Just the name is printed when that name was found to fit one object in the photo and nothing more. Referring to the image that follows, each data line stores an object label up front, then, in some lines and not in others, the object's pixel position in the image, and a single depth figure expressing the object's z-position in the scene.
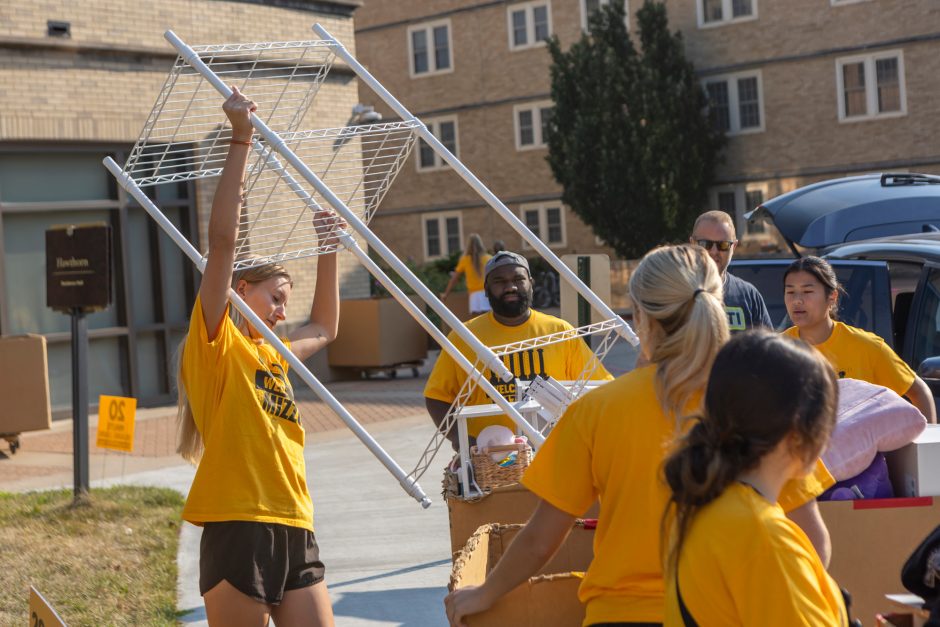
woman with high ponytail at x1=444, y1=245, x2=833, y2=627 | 4.67
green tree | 56.76
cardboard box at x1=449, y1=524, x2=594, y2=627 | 5.17
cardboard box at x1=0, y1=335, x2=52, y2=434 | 21.12
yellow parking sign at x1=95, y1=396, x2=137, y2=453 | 15.68
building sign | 16.46
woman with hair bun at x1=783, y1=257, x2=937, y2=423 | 9.31
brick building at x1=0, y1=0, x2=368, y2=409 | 25.88
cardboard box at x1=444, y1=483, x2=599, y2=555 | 6.95
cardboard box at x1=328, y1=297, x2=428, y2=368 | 31.18
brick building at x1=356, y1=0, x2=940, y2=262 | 54.19
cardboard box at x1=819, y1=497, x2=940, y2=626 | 6.48
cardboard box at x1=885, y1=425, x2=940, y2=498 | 6.74
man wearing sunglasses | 10.37
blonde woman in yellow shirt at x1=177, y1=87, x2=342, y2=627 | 6.70
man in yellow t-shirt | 9.50
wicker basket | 7.26
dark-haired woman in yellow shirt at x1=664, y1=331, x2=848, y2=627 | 3.62
